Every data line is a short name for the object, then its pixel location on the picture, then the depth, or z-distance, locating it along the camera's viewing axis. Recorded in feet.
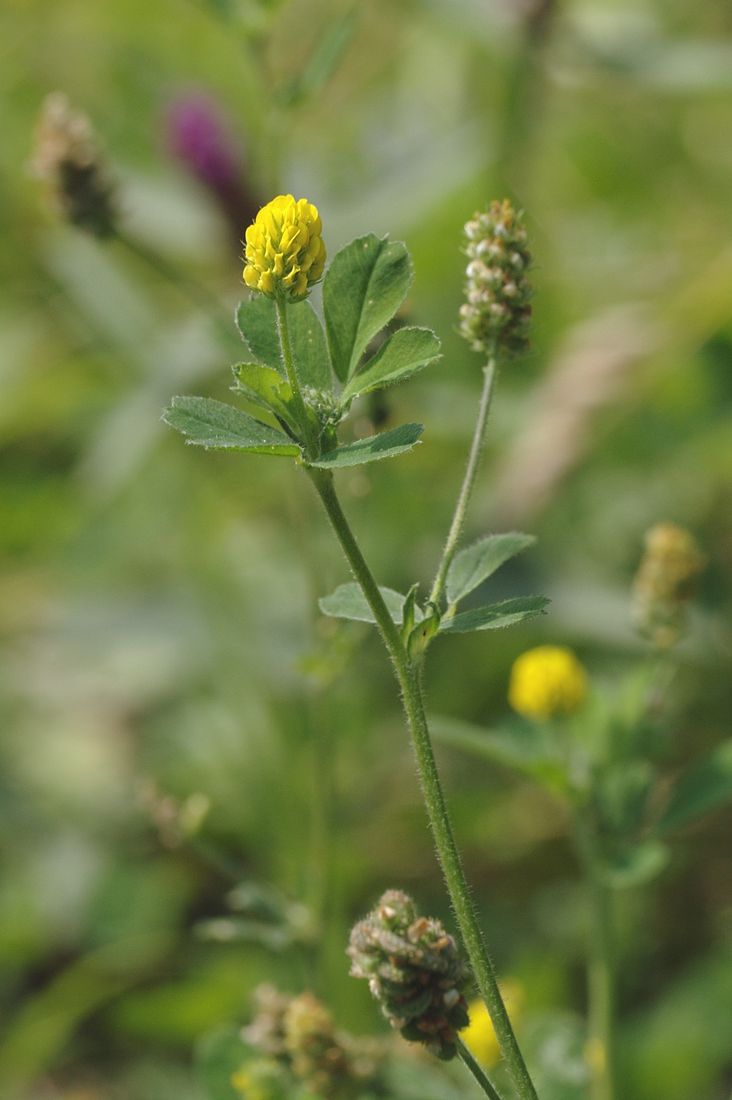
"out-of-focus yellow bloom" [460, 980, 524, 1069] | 1.40
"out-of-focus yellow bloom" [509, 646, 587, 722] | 1.43
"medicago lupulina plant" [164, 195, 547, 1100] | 1.20
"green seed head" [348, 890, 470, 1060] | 1.21
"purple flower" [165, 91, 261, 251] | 2.28
